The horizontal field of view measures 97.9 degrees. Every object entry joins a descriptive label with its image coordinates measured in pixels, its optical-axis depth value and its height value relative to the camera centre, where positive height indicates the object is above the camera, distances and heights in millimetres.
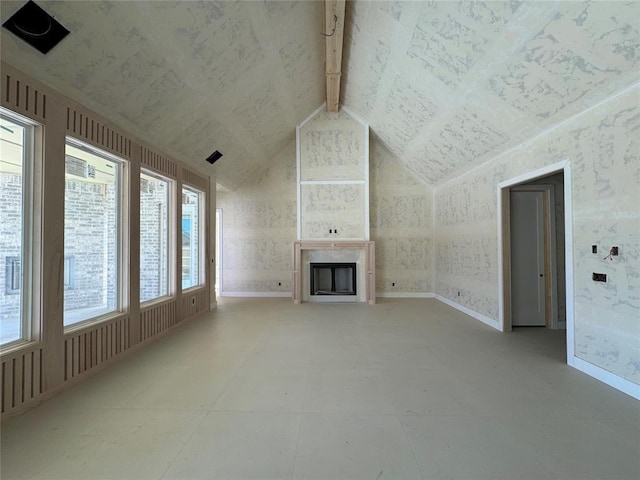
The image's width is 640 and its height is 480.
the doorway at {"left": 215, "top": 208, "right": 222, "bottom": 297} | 7277 +4
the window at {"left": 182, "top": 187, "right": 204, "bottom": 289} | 4954 +137
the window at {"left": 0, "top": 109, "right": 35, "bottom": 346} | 2162 +176
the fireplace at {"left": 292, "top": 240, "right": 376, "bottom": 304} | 6406 -455
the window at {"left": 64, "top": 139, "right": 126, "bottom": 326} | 2693 +130
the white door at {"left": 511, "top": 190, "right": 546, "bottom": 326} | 4469 -211
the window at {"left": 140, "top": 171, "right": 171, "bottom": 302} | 3801 +126
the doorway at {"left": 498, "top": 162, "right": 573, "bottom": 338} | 4402 -181
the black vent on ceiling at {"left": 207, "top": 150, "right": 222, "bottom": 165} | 5098 +1625
